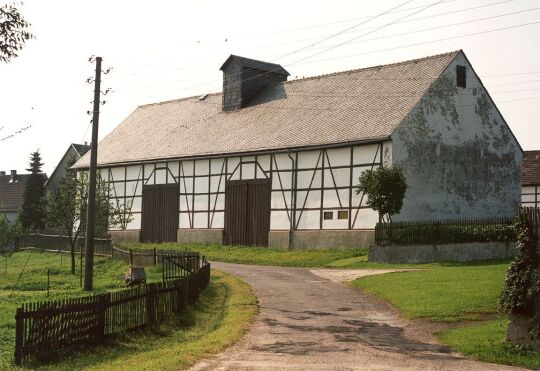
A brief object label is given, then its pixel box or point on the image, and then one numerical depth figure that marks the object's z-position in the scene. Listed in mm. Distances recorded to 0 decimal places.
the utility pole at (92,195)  26969
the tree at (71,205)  37156
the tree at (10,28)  16344
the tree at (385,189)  34688
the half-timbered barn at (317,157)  38219
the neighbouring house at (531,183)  54969
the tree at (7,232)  45125
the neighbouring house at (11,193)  78188
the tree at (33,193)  66688
